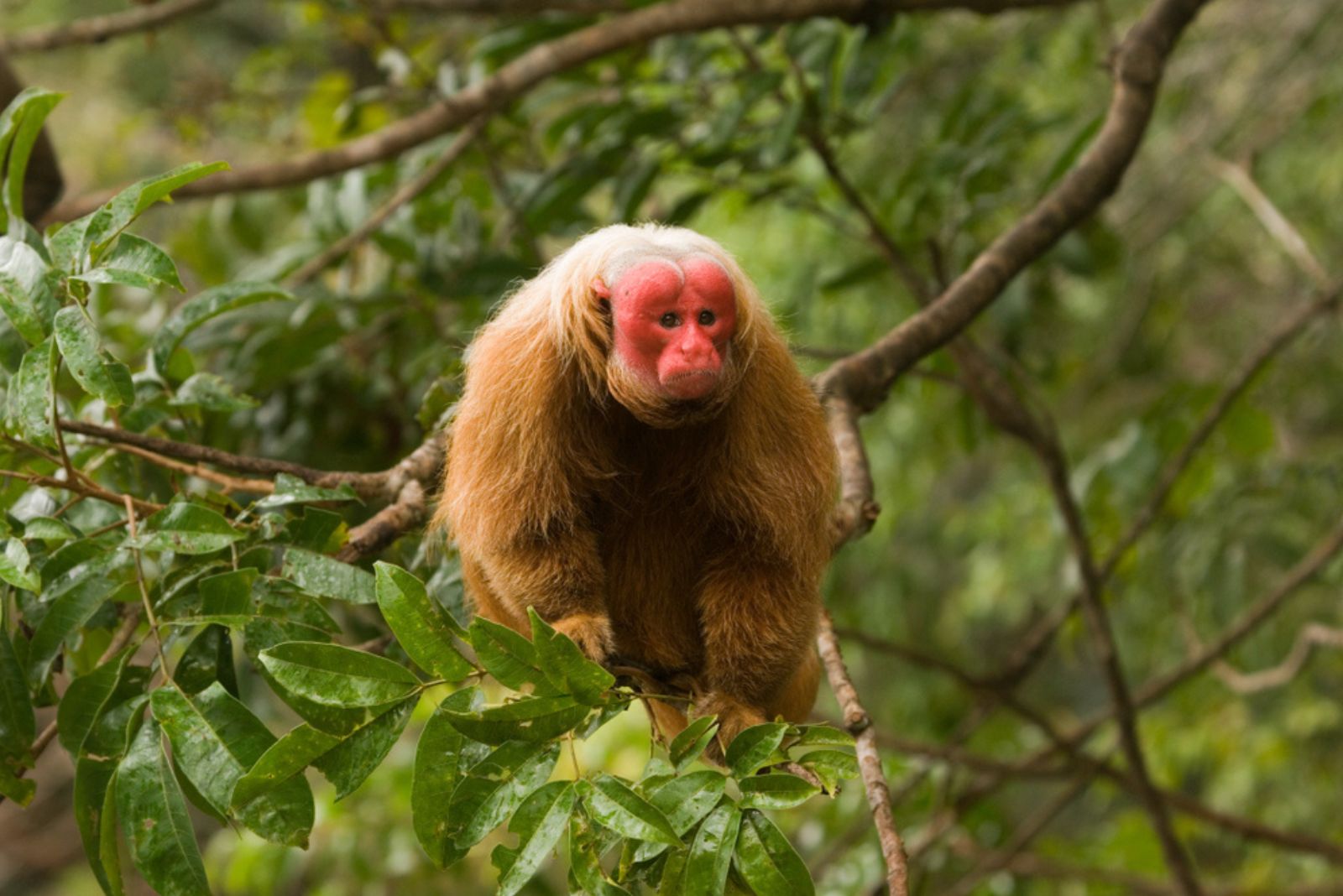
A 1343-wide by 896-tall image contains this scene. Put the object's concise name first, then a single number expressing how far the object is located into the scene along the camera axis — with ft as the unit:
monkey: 25.56
